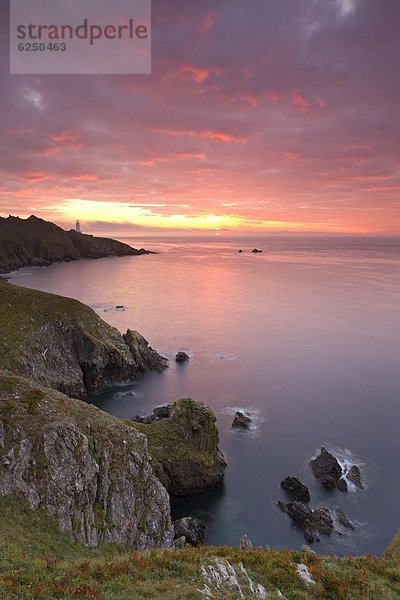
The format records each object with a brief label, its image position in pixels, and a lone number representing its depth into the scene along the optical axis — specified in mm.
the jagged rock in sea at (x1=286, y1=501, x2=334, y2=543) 40625
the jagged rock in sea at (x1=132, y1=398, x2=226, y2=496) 46188
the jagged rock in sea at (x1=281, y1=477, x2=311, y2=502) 45656
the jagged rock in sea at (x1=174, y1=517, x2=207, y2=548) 38500
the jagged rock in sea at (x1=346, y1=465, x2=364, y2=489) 48028
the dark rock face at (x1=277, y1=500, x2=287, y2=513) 44034
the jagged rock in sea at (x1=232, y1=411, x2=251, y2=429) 60625
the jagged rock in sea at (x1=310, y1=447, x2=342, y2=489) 47688
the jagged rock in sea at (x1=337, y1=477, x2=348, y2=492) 46969
